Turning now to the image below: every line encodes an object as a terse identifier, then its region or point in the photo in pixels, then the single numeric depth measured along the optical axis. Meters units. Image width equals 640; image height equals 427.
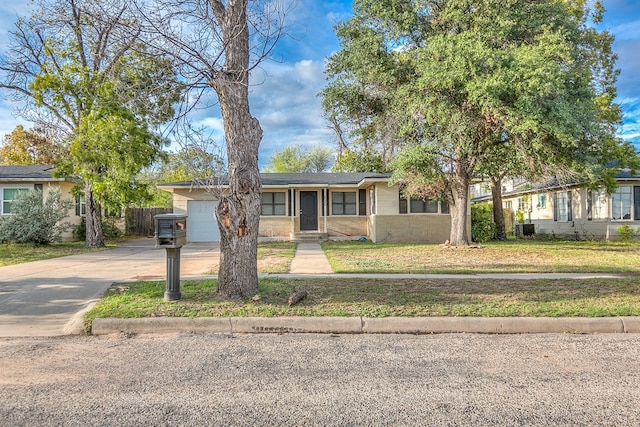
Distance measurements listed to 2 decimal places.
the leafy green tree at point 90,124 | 15.18
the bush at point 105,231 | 21.12
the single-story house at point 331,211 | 19.20
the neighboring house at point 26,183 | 18.95
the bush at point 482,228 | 19.28
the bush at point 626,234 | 18.00
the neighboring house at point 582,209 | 19.20
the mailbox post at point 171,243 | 6.28
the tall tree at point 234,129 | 6.12
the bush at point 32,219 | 16.62
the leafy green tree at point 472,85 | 11.38
